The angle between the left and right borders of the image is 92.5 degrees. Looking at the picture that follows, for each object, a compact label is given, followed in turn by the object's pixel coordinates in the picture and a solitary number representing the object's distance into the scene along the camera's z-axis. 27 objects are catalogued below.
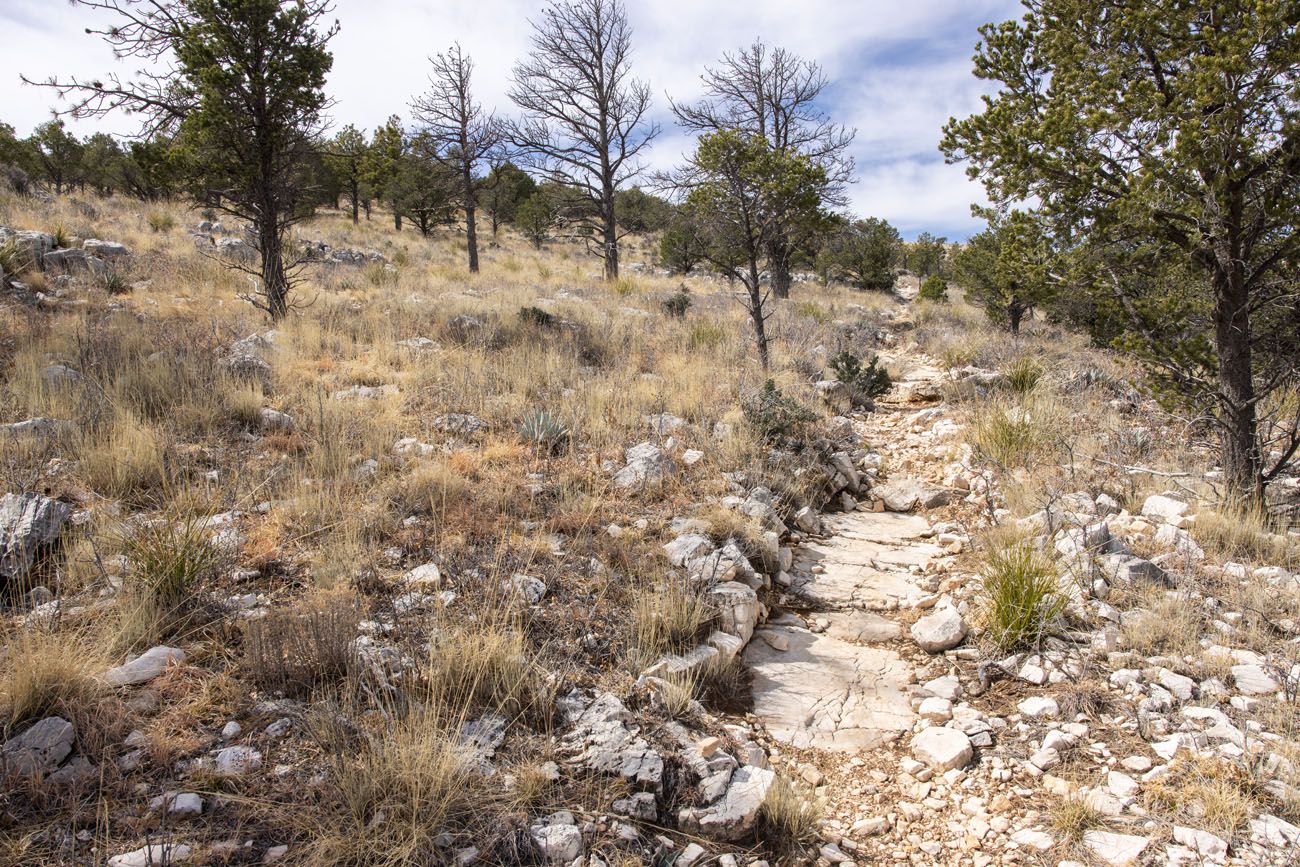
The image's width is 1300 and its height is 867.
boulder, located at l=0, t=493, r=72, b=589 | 2.93
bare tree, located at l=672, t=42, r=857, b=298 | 16.86
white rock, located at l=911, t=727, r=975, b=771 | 2.85
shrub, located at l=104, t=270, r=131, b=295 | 8.84
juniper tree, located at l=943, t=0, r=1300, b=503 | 3.76
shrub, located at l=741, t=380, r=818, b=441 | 6.37
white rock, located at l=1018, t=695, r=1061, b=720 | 3.00
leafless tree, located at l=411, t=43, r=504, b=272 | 17.27
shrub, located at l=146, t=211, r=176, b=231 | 14.43
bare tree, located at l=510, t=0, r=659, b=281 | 16.09
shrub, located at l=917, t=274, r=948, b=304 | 21.83
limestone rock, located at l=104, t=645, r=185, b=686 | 2.47
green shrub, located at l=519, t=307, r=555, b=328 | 10.11
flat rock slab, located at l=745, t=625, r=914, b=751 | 3.13
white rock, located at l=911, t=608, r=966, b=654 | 3.73
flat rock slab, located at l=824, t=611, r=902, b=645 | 3.94
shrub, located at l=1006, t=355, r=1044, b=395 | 8.19
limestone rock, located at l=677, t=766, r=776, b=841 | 2.37
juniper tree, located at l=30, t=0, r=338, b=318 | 7.98
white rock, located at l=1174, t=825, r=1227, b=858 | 2.12
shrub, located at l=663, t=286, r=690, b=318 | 13.50
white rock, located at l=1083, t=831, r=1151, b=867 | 2.18
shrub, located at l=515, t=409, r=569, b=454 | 5.55
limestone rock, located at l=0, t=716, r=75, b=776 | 2.02
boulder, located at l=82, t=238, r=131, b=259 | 10.29
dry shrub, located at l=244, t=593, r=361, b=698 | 2.63
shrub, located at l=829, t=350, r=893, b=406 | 9.06
